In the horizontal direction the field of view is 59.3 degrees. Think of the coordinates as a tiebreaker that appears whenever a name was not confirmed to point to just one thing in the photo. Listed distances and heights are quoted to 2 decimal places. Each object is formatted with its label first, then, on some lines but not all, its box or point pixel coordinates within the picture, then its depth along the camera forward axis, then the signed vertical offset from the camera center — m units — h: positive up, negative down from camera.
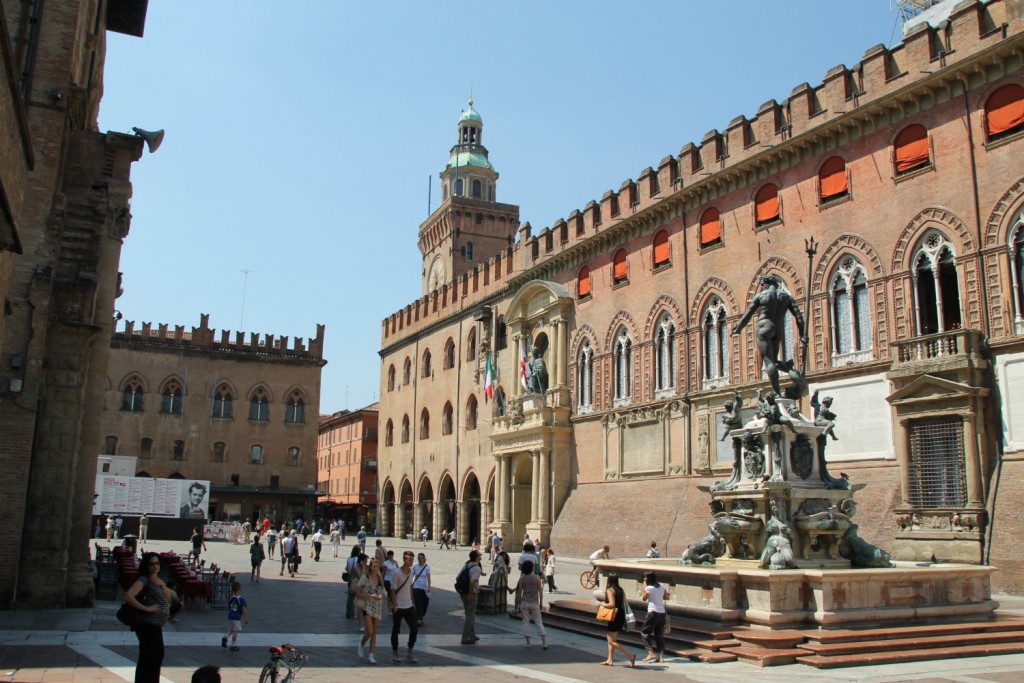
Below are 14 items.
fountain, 11.45 -0.38
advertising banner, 37.19 +0.75
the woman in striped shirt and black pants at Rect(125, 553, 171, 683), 6.57 -0.71
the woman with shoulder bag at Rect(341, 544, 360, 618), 14.56 -0.96
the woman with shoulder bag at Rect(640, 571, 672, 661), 10.80 -1.18
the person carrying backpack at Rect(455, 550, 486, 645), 12.30 -1.00
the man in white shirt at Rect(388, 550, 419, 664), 11.05 -1.01
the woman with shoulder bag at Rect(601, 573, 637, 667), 10.76 -0.96
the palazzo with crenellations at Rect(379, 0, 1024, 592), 19.39 +5.99
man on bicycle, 20.78 -0.70
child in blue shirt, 11.18 -1.20
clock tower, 53.72 +18.15
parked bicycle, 7.25 -1.16
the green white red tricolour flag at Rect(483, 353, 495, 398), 38.41 +5.80
